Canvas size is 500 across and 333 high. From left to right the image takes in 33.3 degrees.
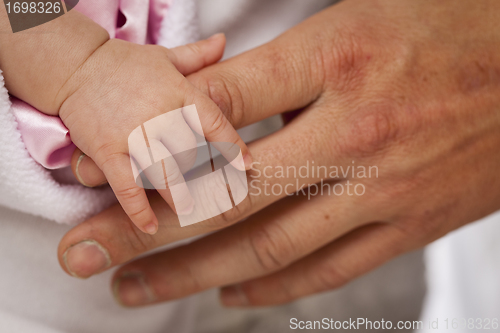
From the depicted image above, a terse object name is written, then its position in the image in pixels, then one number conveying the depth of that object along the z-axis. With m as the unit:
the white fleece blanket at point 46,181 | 0.29
